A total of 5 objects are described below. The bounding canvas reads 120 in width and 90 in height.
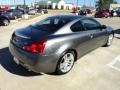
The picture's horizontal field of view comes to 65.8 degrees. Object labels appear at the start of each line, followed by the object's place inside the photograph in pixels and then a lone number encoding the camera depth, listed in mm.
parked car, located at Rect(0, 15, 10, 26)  7961
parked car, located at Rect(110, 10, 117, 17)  19870
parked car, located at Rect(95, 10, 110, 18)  17305
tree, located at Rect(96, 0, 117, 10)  41148
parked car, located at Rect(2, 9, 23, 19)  12533
